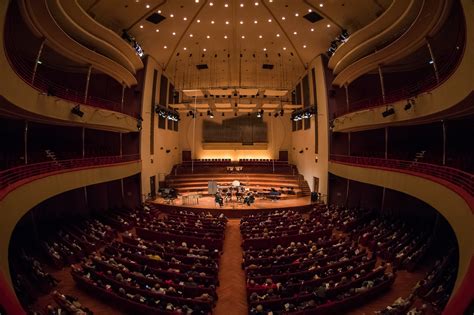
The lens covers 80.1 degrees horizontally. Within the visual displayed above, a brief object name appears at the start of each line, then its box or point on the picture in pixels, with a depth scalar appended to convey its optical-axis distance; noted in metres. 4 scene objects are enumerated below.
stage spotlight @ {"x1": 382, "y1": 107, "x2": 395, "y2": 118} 11.46
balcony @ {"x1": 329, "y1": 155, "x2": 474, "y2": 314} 4.61
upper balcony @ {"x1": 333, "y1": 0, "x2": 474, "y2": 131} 7.17
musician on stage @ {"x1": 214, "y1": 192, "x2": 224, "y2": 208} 17.64
